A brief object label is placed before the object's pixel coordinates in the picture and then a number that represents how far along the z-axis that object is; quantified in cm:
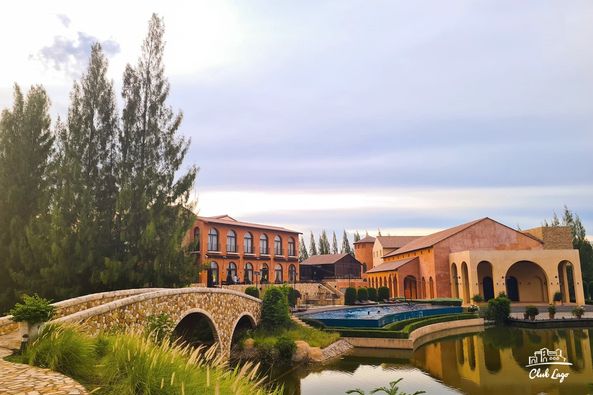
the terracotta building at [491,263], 4388
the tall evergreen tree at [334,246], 11096
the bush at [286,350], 2383
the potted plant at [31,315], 851
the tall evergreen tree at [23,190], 2231
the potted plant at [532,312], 3497
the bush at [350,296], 4319
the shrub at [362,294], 4455
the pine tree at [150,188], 2266
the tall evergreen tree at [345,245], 11054
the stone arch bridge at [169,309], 1260
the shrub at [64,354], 798
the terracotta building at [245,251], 4347
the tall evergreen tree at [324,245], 10459
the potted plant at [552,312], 3506
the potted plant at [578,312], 3462
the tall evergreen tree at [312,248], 10862
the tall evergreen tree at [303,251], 10805
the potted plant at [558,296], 4325
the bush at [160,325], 1544
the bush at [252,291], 3456
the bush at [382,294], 4681
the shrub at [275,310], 2755
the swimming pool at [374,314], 2889
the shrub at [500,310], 3628
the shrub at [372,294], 4569
